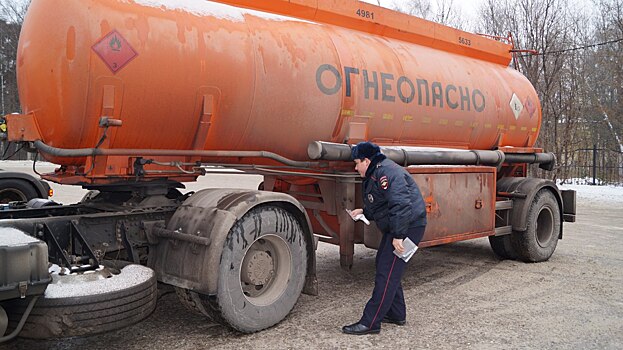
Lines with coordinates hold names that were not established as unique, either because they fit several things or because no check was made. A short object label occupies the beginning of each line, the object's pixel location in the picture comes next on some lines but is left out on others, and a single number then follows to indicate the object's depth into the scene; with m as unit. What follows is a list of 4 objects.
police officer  4.62
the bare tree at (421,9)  31.00
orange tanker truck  4.00
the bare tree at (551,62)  21.39
